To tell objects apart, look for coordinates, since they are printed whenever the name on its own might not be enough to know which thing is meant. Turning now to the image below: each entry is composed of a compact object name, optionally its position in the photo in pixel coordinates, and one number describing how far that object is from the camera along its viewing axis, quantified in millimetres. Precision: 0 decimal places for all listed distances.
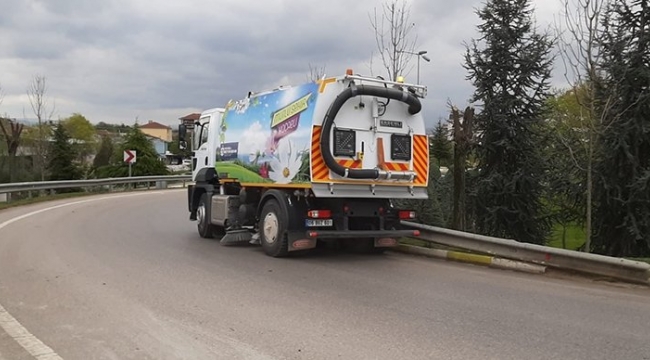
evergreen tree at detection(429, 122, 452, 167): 31125
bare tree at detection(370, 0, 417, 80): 16016
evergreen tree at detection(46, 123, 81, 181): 46375
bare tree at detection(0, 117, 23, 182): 35688
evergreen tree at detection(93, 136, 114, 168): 66750
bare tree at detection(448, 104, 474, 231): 13148
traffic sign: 35441
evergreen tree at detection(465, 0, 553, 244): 16594
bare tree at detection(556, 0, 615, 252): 11172
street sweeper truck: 9945
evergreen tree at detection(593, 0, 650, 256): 12016
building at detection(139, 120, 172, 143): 171500
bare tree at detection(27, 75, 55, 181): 41516
